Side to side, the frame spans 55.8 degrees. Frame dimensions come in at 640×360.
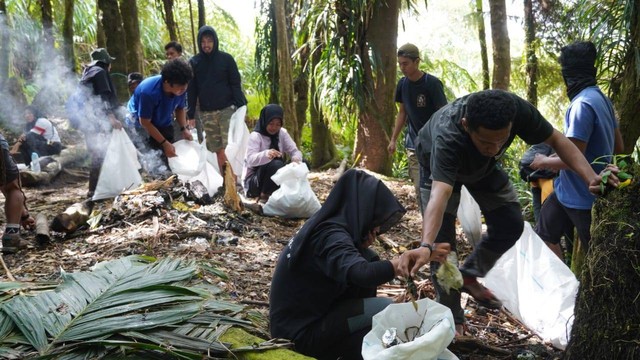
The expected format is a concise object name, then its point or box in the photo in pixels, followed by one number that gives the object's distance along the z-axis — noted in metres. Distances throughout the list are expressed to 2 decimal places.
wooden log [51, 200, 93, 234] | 5.36
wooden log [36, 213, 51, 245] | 5.13
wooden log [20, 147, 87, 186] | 8.95
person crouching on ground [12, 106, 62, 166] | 9.94
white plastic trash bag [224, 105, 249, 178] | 7.27
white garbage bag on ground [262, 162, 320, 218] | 6.21
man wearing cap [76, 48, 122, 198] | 6.45
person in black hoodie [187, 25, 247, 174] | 7.17
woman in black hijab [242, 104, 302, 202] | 6.62
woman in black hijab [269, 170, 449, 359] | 2.58
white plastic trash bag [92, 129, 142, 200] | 6.43
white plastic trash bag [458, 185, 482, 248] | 4.34
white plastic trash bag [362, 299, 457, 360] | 2.48
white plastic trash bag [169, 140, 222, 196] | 6.53
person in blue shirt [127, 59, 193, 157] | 5.86
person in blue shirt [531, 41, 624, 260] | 3.62
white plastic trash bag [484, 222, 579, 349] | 3.71
